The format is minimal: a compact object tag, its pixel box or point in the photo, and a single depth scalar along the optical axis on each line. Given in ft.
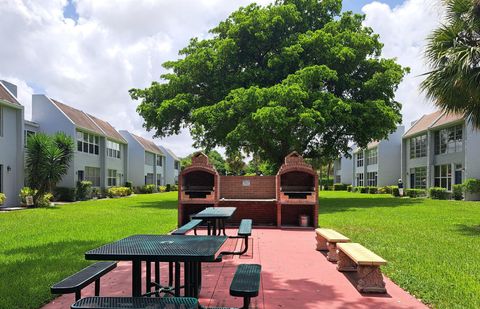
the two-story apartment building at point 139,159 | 152.46
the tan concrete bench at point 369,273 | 19.07
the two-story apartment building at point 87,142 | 97.09
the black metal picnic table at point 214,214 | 29.04
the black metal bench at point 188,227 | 24.71
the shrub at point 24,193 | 73.31
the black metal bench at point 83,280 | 12.77
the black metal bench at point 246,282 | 12.97
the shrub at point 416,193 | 112.57
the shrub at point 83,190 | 98.73
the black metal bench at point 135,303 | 11.25
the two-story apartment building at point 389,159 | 147.84
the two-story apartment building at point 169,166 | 198.53
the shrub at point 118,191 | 117.43
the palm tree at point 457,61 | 40.19
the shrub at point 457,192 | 94.22
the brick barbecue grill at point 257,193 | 44.80
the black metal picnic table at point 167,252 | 13.01
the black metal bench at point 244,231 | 24.63
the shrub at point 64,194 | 94.53
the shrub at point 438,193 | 101.12
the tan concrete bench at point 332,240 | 25.87
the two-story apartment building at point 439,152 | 94.48
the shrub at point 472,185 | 88.84
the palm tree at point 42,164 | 74.54
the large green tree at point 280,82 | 74.13
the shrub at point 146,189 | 152.35
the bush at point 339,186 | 198.75
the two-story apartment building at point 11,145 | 71.41
